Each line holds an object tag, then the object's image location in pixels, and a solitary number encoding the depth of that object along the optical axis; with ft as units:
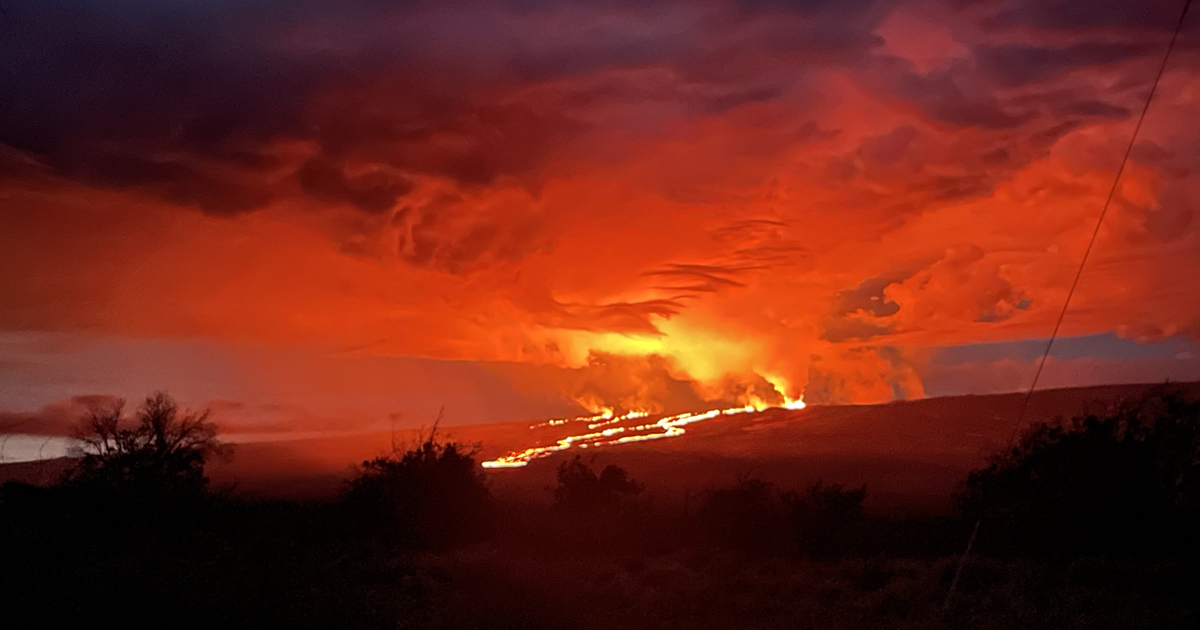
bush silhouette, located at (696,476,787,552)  124.16
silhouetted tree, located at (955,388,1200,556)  91.30
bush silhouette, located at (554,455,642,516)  145.59
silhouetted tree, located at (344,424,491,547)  124.26
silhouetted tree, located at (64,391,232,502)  118.62
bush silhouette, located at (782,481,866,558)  113.70
